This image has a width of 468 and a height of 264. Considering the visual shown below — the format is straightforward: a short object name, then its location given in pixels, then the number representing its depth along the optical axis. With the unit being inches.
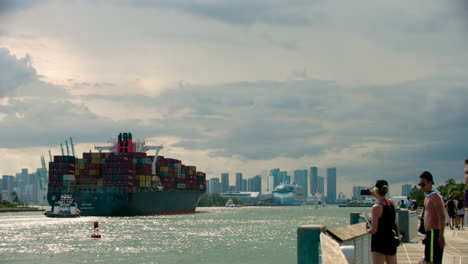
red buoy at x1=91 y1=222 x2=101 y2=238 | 2220.2
